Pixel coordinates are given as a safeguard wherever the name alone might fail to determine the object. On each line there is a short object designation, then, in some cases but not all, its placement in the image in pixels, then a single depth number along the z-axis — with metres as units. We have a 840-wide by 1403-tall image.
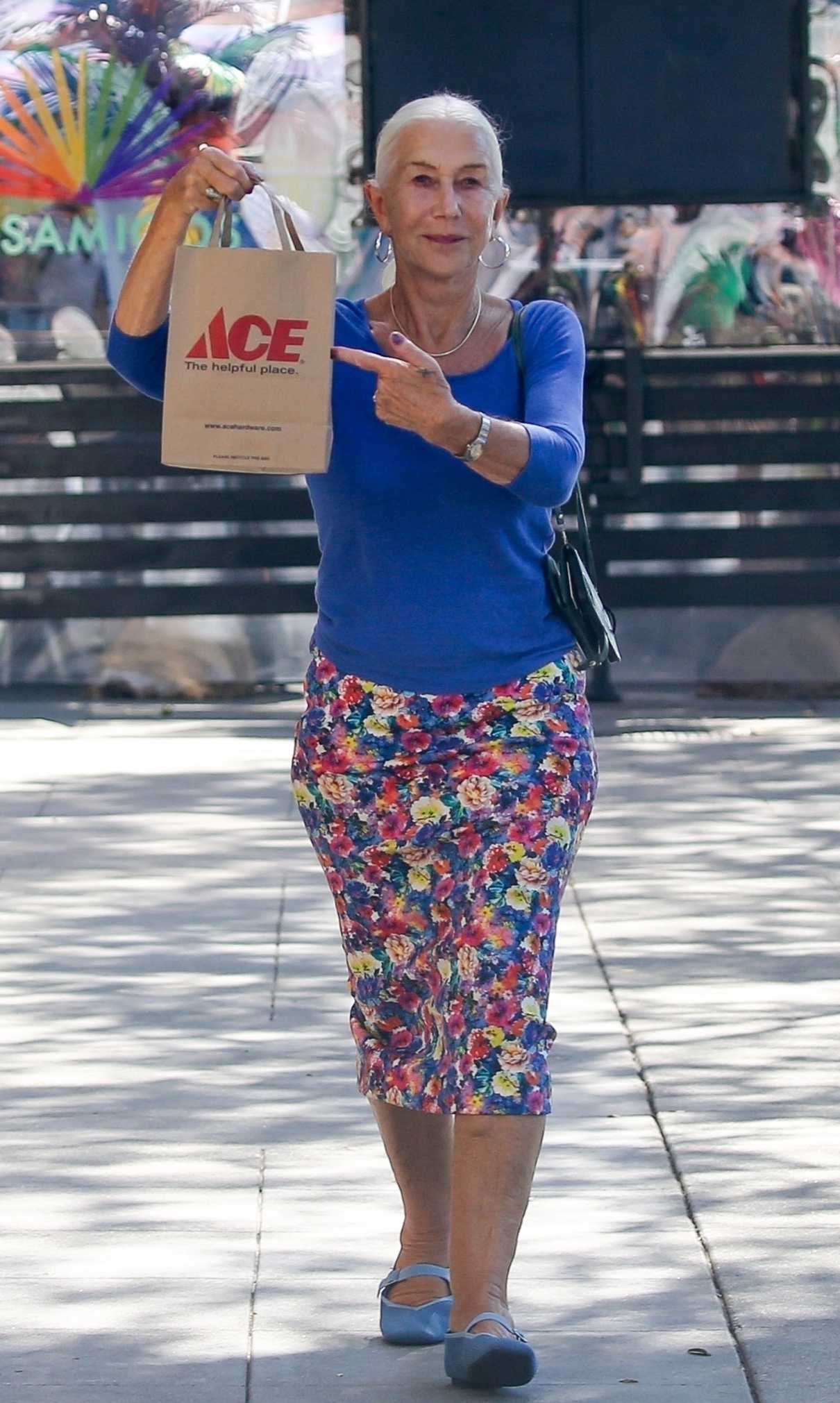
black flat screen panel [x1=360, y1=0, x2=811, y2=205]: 19.55
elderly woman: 7.14
